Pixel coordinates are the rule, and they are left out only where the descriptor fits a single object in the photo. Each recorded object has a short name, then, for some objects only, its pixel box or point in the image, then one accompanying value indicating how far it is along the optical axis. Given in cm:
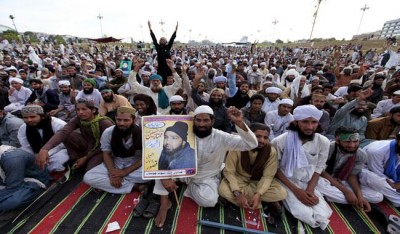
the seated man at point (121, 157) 293
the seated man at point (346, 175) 278
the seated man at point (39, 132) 309
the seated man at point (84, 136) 324
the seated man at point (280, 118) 394
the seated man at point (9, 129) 367
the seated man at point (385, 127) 354
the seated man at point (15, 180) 260
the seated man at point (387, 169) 283
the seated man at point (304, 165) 259
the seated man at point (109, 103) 462
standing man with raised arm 601
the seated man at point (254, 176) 267
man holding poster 252
